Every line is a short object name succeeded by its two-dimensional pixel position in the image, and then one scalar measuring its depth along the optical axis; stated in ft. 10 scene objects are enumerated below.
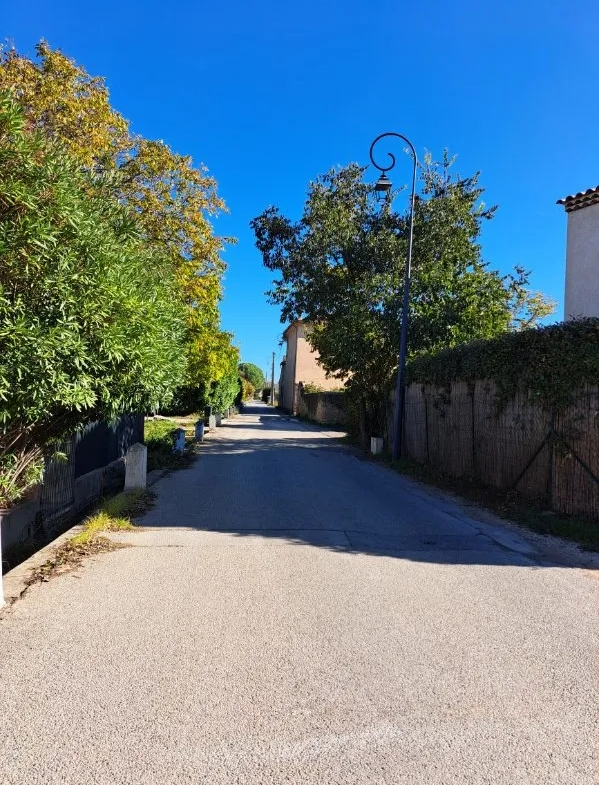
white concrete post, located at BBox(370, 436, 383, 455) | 62.69
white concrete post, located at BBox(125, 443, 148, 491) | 34.35
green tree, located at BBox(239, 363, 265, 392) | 376.27
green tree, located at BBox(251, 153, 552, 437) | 59.41
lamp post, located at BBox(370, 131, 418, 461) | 52.70
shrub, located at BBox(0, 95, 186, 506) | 13.93
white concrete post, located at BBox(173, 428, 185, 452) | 55.36
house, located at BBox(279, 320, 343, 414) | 180.14
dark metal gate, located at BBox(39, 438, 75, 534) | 28.68
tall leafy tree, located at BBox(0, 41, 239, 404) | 37.27
